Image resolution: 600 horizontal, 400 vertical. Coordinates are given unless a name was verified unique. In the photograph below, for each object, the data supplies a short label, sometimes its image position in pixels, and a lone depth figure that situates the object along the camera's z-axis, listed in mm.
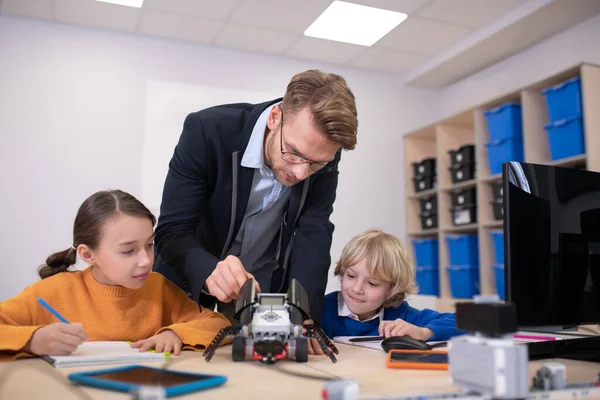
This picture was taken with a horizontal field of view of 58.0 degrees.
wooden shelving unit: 2990
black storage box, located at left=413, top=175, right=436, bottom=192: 4324
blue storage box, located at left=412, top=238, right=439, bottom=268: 4270
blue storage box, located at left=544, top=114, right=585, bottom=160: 3055
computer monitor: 988
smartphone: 890
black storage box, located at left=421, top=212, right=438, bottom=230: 4239
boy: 1688
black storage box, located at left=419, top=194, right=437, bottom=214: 4262
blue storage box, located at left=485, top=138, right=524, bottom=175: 3496
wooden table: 683
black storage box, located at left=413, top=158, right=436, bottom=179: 4293
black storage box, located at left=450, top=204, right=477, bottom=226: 3846
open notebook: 902
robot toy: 906
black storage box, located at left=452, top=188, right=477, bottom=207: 3855
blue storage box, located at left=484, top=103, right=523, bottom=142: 3494
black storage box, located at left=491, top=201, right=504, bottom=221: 3535
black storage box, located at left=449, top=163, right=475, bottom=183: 3881
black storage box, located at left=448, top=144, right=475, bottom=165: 3871
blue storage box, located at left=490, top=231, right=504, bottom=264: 3527
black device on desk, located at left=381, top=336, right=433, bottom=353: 1115
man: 1239
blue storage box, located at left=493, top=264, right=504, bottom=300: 3500
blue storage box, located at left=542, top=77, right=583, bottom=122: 3068
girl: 1222
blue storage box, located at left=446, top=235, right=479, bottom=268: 3867
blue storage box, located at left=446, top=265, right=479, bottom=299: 3859
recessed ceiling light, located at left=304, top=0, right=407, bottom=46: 3660
